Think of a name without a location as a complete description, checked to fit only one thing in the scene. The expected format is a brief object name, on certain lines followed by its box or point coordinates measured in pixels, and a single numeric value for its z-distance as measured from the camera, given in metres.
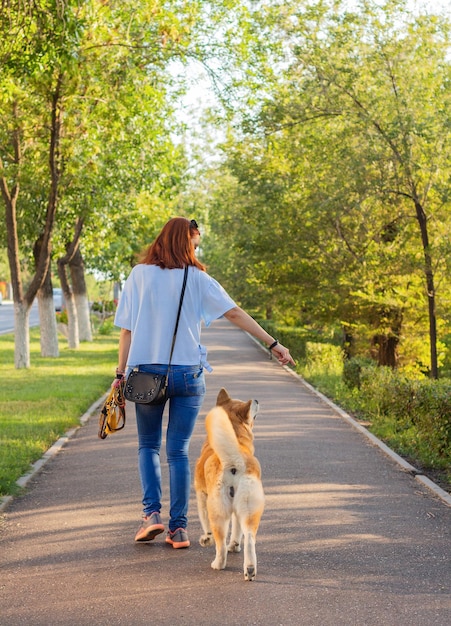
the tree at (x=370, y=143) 18.70
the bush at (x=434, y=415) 9.95
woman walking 5.96
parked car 70.78
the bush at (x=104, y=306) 47.16
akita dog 5.26
